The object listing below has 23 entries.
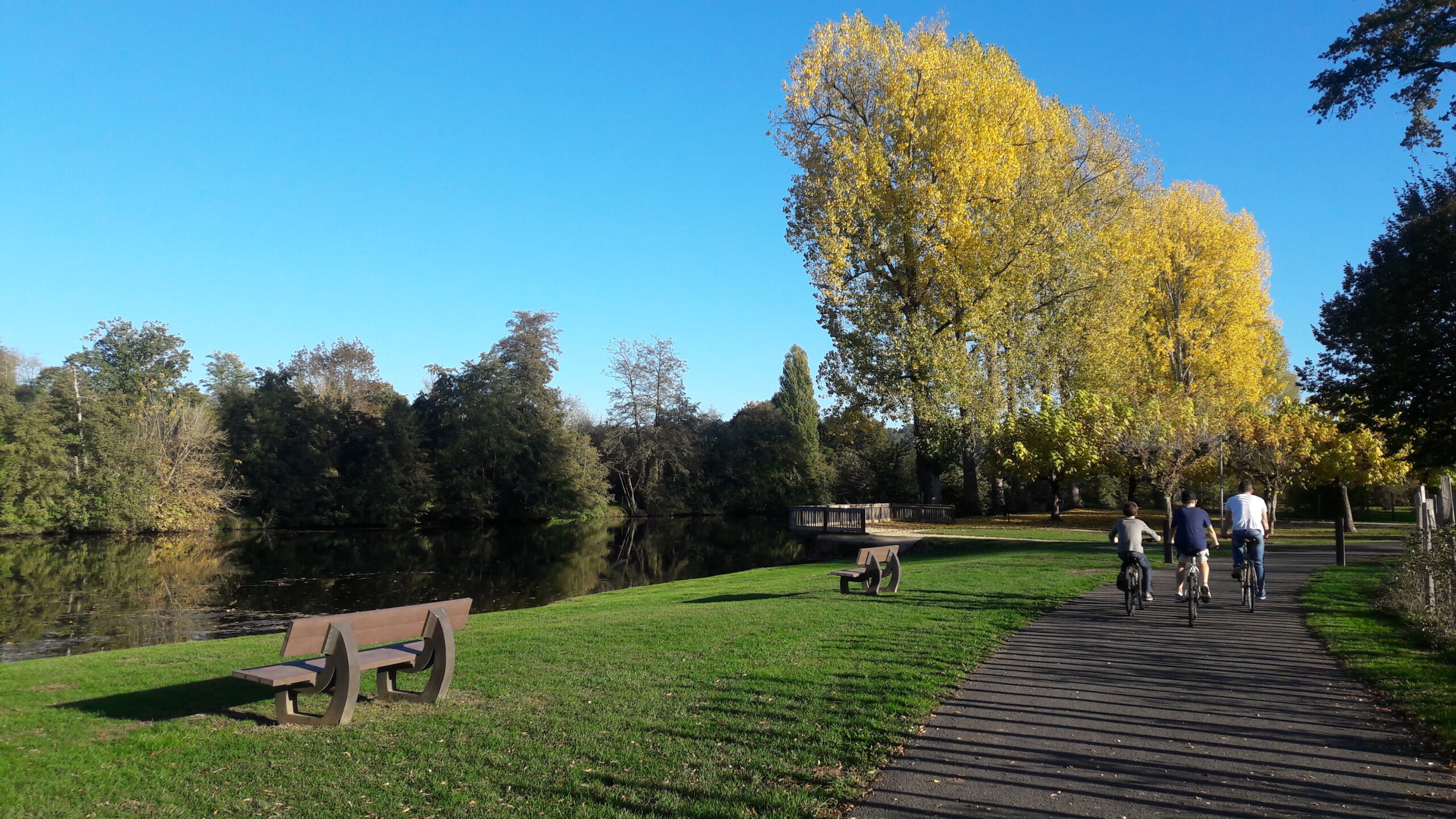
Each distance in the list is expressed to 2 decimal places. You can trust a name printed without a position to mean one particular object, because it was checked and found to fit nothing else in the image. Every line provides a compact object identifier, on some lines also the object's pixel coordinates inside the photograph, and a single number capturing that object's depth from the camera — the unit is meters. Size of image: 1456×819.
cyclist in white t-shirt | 11.03
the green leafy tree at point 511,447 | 61.66
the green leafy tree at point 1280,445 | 28.23
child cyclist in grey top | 10.76
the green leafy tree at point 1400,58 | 17.39
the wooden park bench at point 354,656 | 6.43
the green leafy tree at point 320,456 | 57.62
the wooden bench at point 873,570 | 13.95
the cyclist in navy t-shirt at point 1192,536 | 10.60
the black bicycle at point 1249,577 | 11.01
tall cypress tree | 63.97
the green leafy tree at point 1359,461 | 27.52
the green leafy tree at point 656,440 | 66.19
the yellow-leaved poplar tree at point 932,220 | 30.23
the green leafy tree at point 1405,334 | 17.64
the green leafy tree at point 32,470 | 44.31
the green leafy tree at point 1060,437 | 32.44
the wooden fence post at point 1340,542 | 15.01
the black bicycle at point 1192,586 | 10.02
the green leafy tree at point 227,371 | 78.62
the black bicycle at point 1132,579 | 10.65
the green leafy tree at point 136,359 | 56.88
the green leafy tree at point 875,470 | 56.53
